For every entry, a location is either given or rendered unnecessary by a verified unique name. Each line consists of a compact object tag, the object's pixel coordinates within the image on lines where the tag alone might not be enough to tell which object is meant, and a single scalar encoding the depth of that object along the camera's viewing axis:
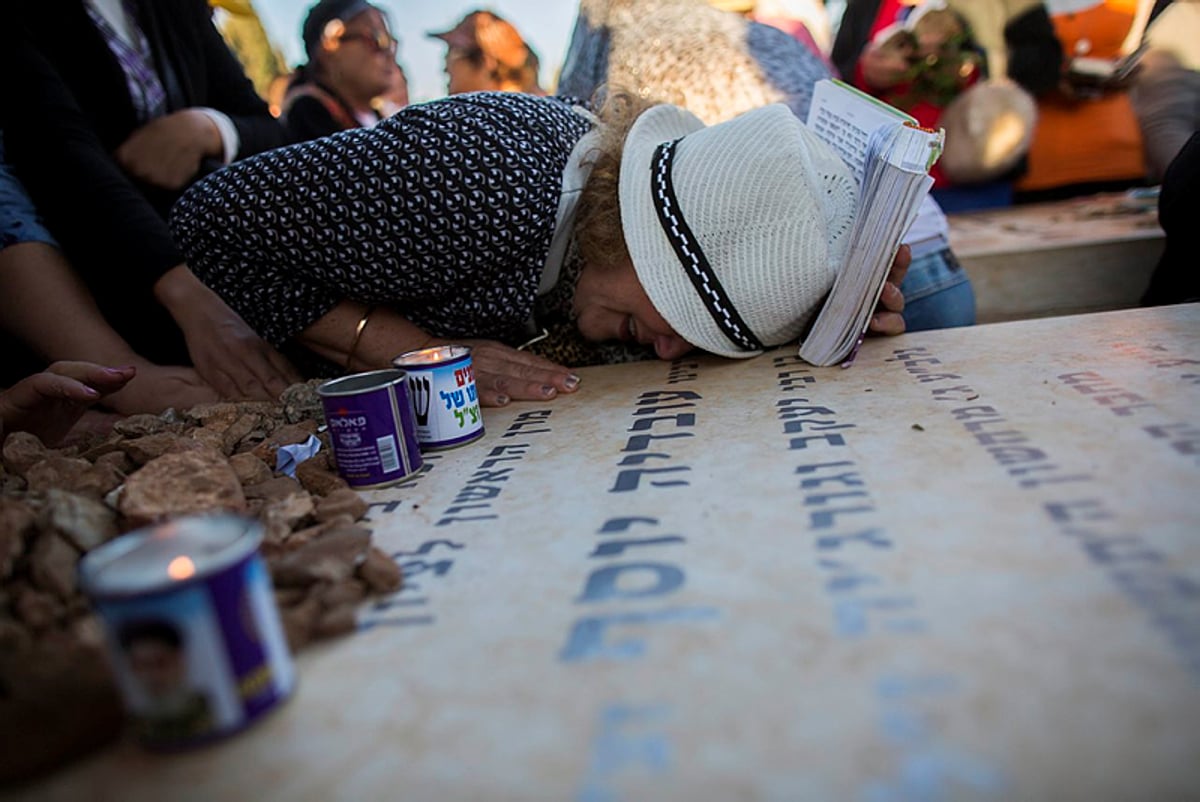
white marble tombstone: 0.45
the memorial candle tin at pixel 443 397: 1.02
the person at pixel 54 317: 1.40
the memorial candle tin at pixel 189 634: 0.47
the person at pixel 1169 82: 2.66
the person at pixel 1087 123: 2.74
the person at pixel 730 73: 1.60
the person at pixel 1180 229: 1.42
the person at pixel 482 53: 3.42
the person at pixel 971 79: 2.57
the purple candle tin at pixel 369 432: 0.91
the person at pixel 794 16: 2.43
